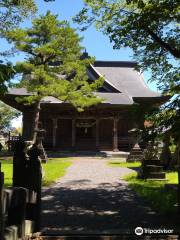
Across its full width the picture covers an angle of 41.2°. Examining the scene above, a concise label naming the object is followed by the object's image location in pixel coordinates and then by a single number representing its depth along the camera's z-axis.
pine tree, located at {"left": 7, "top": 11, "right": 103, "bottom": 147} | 14.78
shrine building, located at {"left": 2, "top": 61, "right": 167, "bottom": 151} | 19.86
